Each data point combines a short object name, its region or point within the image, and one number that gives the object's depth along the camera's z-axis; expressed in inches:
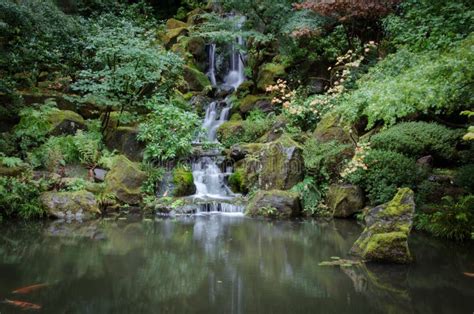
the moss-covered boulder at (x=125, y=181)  465.4
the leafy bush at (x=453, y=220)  321.2
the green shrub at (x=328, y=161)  456.4
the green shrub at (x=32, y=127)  488.7
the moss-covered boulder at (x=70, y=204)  406.6
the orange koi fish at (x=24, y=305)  181.0
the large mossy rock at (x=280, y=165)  468.9
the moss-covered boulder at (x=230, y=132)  617.3
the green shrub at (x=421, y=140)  392.8
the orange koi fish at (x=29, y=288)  200.8
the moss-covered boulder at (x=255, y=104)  674.2
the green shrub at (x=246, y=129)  603.2
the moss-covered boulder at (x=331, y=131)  483.3
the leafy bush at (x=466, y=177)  342.6
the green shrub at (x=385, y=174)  391.5
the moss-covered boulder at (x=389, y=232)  260.4
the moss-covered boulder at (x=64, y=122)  525.0
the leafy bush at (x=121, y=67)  534.0
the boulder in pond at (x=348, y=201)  429.7
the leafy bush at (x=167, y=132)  536.2
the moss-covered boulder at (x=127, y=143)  559.8
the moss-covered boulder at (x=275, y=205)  434.0
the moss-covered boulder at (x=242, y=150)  541.3
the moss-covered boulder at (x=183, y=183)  502.0
